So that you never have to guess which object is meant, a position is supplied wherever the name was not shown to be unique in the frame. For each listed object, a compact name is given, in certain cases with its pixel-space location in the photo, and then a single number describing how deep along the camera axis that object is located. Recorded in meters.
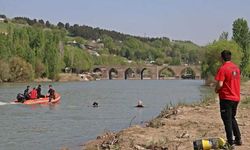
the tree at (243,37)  89.06
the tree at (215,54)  82.81
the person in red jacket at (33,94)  43.90
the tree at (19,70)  103.06
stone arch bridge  184.12
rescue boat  43.27
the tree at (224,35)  99.71
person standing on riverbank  11.19
